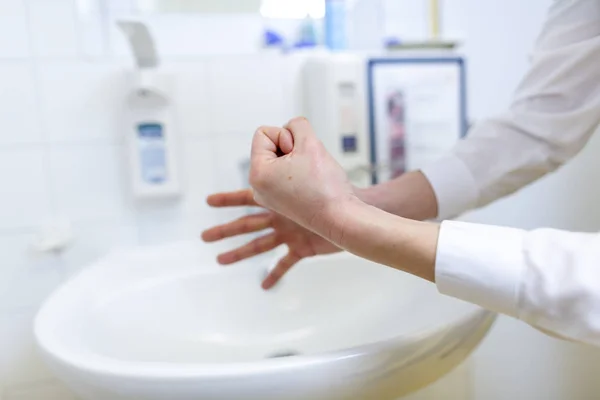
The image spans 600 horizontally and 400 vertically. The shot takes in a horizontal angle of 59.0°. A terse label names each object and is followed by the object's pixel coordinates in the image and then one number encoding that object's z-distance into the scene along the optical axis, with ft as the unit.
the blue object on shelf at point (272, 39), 3.02
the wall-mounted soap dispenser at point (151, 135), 2.76
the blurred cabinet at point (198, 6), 2.97
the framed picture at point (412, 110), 3.15
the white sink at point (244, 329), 1.54
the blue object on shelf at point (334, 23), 3.20
